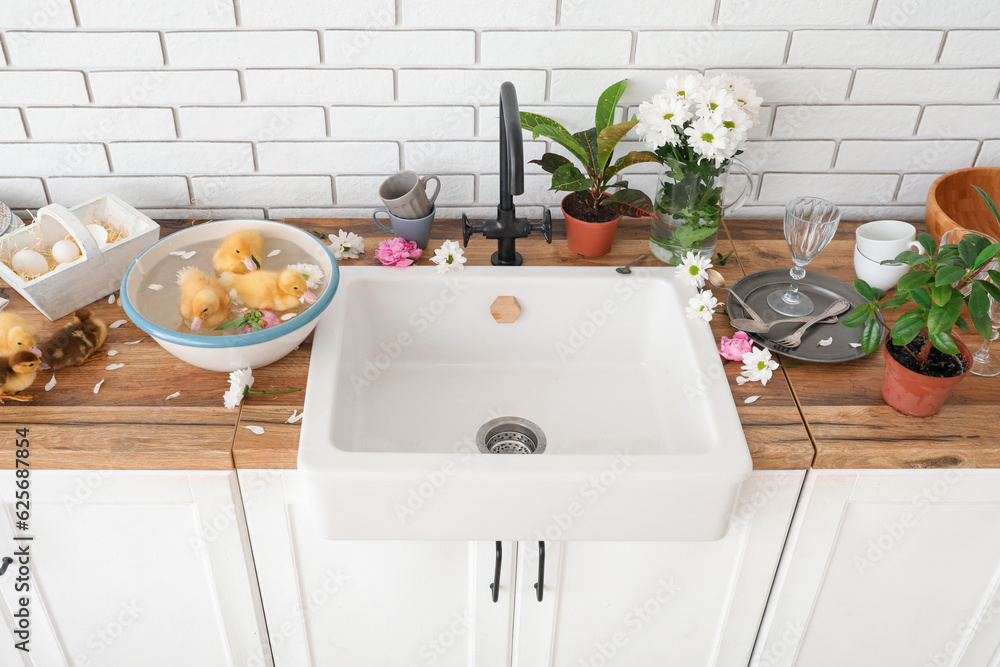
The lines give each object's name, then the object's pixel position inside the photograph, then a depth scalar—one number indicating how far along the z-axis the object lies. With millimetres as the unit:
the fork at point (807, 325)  1237
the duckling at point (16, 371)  1098
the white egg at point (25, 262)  1252
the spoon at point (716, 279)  1336
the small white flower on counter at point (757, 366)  1176
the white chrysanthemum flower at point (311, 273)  1237
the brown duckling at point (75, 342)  1166
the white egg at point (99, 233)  1354
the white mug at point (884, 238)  1325
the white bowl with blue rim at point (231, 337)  1103
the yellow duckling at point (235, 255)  1229
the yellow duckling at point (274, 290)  1179
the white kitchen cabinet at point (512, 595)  1179
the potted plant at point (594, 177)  1328
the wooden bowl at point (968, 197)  1450
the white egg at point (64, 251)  1267
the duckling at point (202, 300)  1125
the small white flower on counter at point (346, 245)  1412
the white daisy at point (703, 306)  1267
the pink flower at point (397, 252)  1383
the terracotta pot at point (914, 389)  1070
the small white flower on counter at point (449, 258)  1357
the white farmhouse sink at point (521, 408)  1033
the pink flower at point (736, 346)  1214
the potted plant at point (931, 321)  999
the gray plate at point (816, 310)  1226
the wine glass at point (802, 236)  1249
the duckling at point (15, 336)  1115
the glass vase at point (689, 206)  1312
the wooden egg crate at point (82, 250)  1219
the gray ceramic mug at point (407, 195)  1369
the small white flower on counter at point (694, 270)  1328
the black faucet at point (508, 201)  1091
